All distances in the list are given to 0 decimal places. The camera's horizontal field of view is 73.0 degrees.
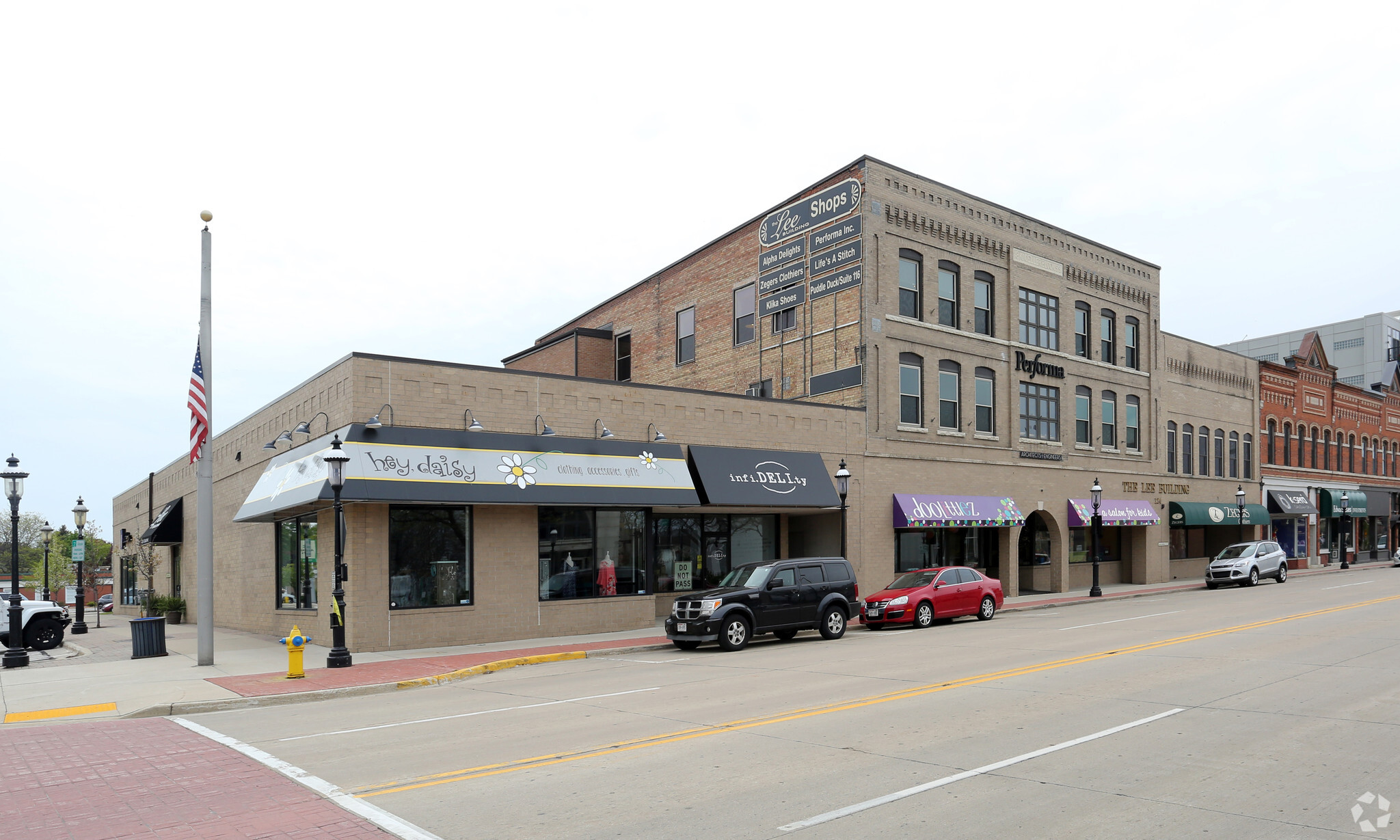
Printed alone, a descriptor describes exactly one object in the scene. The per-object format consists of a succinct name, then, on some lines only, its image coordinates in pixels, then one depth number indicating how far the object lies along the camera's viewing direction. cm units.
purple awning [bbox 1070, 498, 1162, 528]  3503
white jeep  2277
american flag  1814
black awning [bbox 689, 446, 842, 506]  2420
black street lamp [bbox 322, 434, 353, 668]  1656
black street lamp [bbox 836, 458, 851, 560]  2431
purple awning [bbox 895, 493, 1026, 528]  2869
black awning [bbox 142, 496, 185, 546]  3569
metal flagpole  1750
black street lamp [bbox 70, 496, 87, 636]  2830
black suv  1892
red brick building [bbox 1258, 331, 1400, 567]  4809
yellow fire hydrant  1504
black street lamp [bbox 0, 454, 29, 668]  1864
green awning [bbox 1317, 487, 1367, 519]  5056
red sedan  2277
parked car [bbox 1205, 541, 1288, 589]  3525
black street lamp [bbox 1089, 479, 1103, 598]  3209
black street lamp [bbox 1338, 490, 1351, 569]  5088
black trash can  1952
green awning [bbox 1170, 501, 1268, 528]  4031
